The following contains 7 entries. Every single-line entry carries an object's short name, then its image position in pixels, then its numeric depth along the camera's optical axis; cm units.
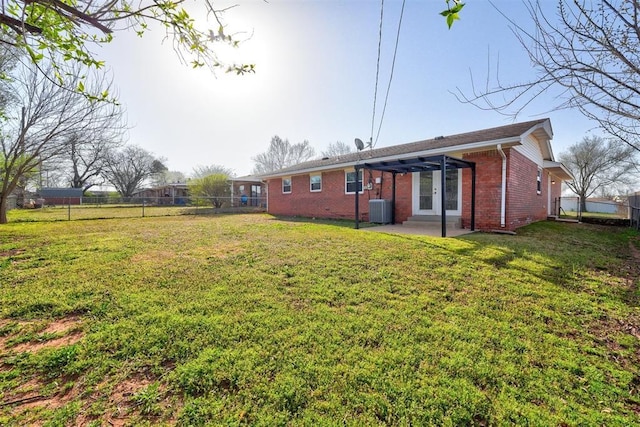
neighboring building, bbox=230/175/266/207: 2658
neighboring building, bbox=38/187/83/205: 3599
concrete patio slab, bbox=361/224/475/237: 785
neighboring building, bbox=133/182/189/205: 3050
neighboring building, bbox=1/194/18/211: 2285
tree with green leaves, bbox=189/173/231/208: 2217
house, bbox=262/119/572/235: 845
